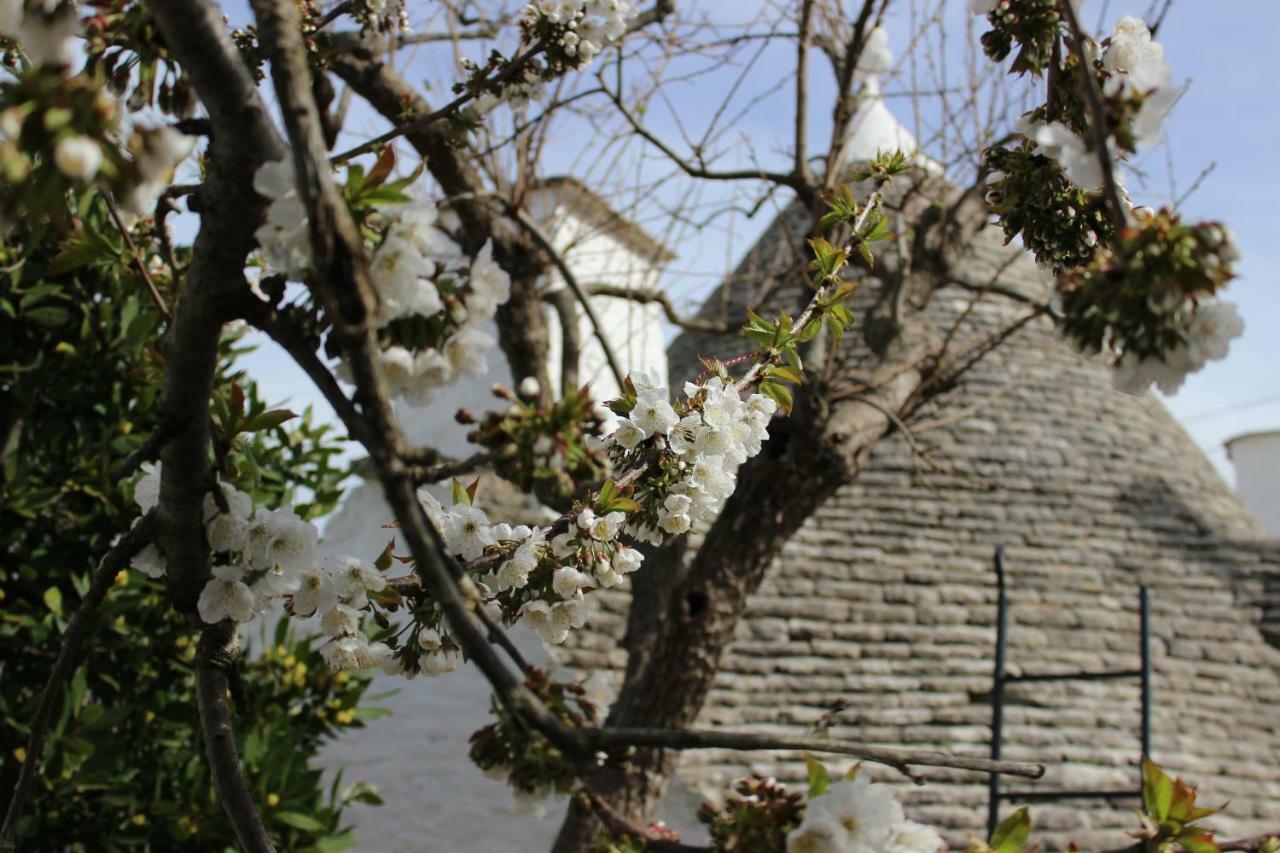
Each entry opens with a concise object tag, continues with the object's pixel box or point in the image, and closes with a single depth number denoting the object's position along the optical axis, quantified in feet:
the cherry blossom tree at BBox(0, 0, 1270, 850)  3.50
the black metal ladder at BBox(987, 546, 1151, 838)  16.58
